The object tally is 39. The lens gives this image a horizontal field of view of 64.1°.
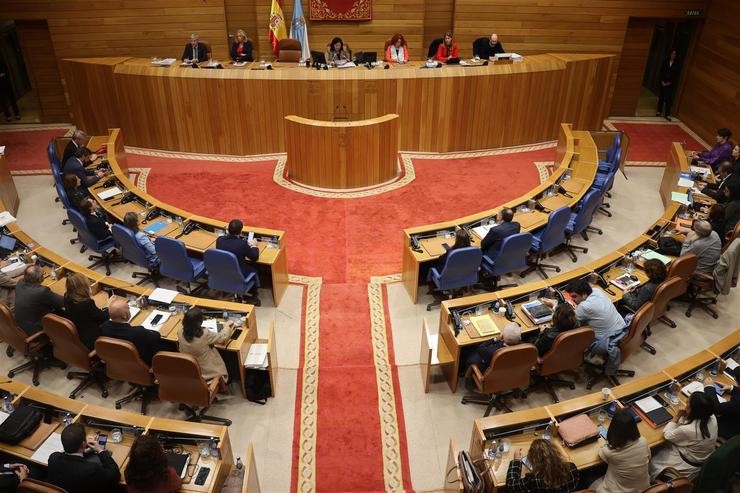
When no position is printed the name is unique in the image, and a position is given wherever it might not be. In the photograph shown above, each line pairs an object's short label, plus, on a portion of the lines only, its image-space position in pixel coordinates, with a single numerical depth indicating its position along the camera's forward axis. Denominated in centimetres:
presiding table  1139
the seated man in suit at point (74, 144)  950
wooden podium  1025
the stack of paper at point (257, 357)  601
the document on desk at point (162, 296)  640
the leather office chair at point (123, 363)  547
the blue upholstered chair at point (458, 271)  702
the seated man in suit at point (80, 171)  911
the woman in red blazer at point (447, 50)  1258
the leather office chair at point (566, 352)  565
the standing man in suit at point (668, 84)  1389
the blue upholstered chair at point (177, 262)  718
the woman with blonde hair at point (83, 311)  580
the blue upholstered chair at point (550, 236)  788
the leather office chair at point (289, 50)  1253
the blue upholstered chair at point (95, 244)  788
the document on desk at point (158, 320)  615
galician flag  1319
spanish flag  1316
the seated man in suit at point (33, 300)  611
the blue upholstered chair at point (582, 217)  848
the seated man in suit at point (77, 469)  429
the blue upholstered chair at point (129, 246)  751
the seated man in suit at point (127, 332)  562
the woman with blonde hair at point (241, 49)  1246
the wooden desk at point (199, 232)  759
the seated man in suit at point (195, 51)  1219
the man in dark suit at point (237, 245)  718
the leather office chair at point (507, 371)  547
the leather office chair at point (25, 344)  606
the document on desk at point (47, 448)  470
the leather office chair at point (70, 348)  570
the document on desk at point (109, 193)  882
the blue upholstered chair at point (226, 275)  695
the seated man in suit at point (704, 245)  723
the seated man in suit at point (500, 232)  745
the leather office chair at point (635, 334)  596
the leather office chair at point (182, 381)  528
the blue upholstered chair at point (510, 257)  729
